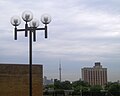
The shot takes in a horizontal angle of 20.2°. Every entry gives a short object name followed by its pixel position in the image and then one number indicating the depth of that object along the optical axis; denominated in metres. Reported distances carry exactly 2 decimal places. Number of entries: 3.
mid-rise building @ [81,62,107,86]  165.75
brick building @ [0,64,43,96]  26.67
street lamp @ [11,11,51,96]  13.77
